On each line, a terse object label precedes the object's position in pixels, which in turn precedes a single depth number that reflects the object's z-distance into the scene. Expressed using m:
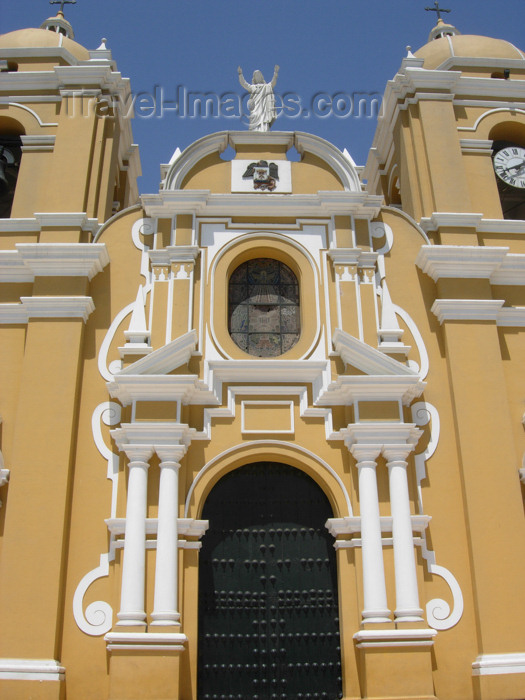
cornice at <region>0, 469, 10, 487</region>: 10.31
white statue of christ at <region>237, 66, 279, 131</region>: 13.62
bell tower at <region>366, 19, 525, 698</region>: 10.12
